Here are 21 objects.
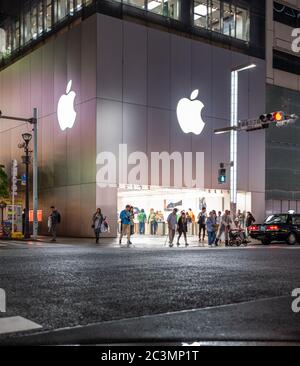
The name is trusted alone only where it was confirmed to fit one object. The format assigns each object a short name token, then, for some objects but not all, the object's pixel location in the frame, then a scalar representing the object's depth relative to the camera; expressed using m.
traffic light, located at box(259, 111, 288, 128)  24.05
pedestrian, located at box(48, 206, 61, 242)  25.96
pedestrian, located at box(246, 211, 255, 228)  30.99
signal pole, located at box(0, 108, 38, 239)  27.14
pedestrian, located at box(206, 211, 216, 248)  24.06
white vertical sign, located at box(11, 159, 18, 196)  30.29
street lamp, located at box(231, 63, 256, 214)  32.38
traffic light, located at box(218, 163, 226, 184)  26.17
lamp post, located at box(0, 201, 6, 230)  31.38
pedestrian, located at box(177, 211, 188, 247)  24.02
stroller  24.03
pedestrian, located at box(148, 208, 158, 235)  34.66
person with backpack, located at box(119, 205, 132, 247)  22.23
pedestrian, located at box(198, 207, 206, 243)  26.44
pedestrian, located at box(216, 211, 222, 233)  24.99
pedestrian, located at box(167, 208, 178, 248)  23.18
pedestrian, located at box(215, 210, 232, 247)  24.06
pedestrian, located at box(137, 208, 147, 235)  35.28
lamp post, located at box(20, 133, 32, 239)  28.32
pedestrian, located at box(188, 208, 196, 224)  33.71
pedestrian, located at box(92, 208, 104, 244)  23.72
